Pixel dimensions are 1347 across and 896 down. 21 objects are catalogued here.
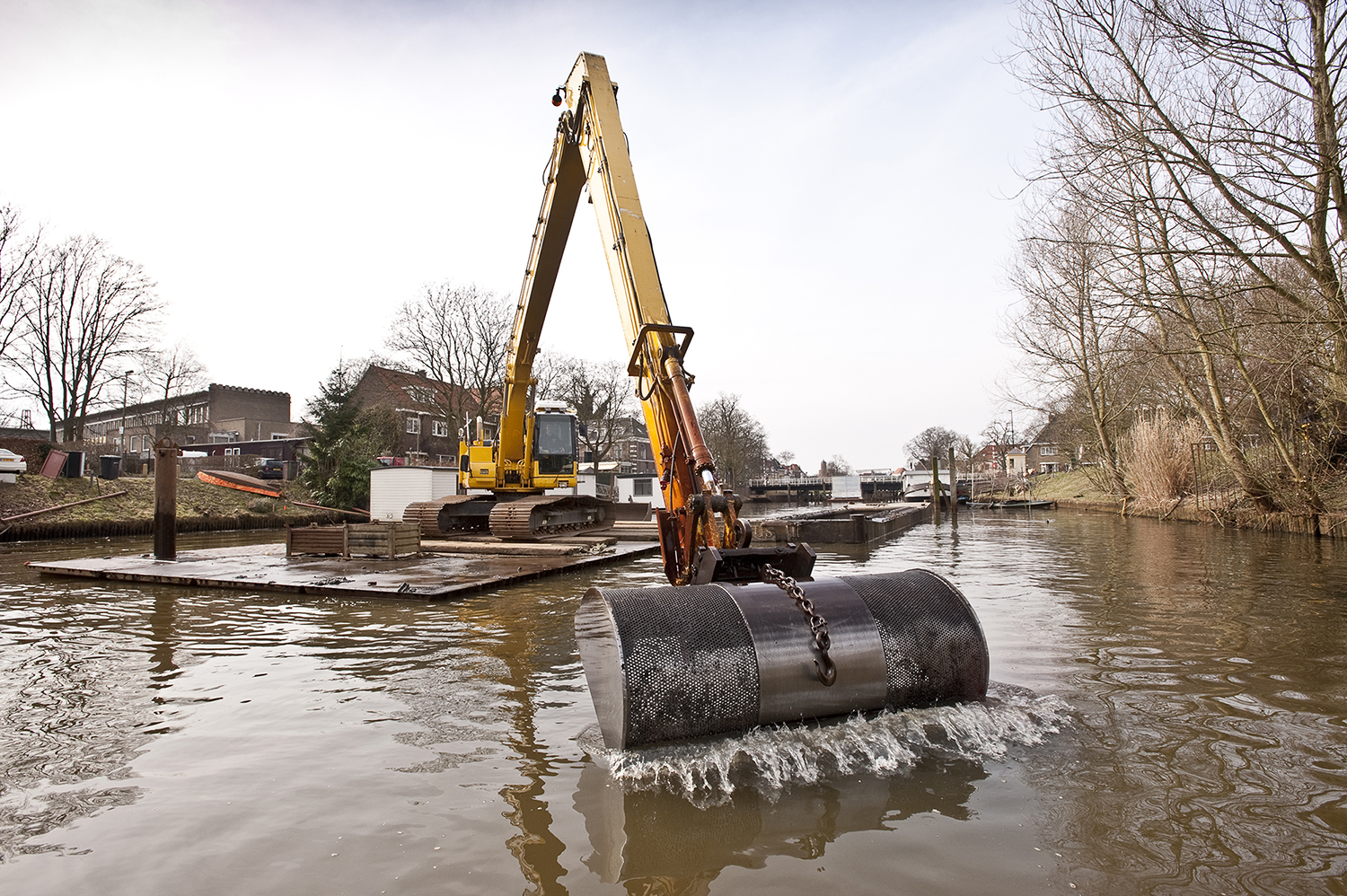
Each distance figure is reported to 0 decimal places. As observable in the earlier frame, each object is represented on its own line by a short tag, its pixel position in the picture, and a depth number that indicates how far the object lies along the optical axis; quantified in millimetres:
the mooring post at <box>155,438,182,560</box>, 13562
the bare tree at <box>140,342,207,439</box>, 47562
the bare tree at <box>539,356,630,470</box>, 54406
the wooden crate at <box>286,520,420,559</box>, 13992
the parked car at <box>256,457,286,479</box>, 39406
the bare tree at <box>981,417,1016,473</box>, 89569
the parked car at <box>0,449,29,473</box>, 25734
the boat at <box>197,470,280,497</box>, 31009
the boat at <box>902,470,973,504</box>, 57806
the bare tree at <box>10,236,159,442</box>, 37312
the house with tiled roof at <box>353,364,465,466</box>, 46062
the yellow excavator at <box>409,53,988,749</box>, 3891
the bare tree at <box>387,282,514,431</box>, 44125
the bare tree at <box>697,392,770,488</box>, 67875
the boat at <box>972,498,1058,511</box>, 43125
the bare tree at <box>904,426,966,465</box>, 108250
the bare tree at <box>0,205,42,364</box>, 31547
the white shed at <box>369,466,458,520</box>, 28906
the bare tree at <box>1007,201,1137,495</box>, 28625
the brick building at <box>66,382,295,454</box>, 63281
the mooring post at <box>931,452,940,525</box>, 40675
